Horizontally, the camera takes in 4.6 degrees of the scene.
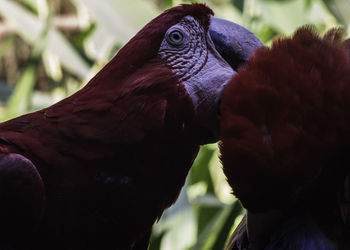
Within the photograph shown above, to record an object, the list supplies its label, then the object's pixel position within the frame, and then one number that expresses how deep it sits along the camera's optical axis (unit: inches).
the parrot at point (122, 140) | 120.0
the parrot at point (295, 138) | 117.2
